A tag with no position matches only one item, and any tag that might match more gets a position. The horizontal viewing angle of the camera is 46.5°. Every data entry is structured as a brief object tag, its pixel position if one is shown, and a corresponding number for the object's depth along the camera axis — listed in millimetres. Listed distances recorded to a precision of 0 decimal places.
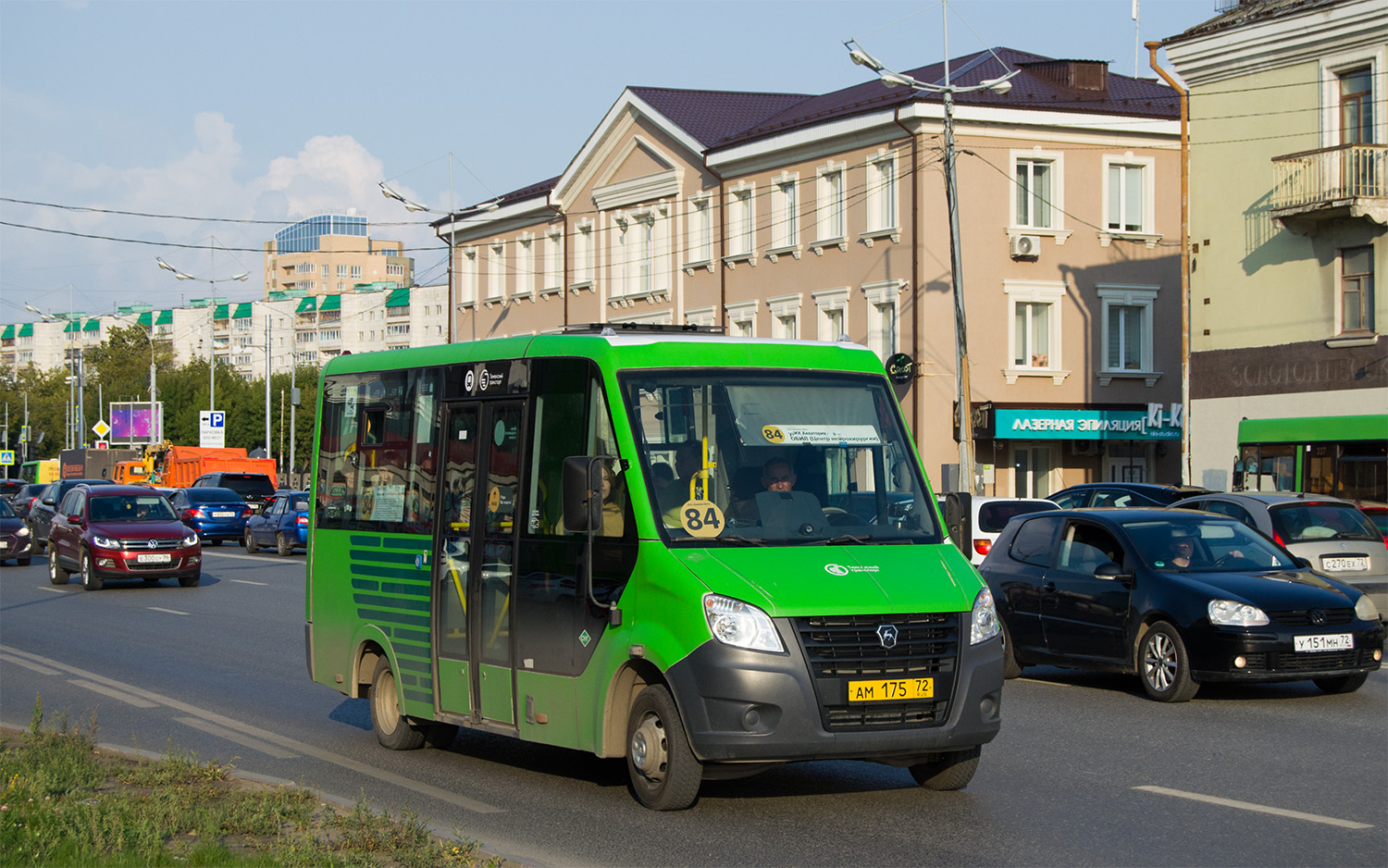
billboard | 90562
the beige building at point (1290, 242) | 30688
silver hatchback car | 17203
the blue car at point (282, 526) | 40219
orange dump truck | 65938
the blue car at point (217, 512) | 46031
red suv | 27984
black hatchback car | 12547
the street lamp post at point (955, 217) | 33531
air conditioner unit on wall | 42219
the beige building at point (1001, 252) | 42125
